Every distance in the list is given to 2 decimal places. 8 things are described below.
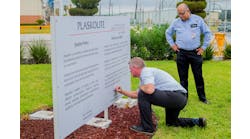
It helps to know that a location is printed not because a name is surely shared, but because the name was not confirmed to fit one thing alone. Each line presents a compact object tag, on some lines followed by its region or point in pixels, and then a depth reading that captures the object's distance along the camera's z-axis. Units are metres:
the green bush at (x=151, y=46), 13.85
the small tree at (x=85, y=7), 23.58
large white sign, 4.30
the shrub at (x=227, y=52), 14.78
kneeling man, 5.36
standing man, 7.32
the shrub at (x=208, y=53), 14.05
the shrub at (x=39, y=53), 12.80
